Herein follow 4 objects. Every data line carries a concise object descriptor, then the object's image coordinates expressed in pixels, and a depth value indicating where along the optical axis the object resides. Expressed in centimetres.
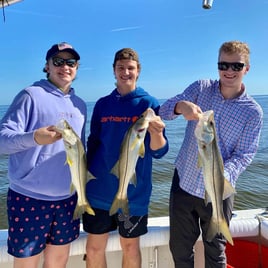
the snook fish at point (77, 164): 249
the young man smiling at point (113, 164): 312
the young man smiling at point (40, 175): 275
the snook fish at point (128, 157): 252
